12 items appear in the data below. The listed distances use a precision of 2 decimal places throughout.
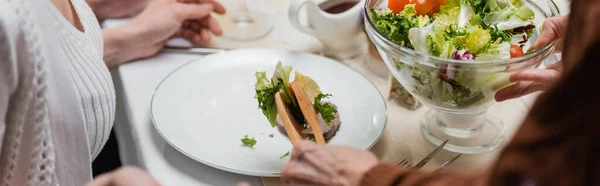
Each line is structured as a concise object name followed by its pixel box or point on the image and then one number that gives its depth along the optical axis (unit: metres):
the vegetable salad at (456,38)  0.87
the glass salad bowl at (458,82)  0.86
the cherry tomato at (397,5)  0.99
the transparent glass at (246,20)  1.27
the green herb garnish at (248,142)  0.94
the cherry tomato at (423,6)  0.98
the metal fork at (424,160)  0.90
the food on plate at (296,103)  0.92
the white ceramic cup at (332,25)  1.14
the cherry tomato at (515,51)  0.89
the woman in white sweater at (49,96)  0.80
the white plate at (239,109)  0.92
